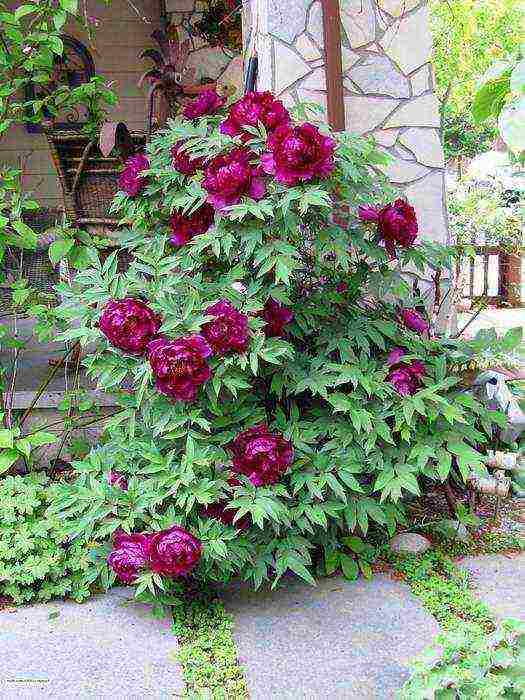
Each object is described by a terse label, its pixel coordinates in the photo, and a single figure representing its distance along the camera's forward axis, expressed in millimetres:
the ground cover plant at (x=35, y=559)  2408
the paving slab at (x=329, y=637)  1965
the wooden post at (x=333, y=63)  3119
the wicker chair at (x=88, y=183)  3049
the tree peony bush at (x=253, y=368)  2197
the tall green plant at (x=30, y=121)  2635
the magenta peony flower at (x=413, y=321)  2709
